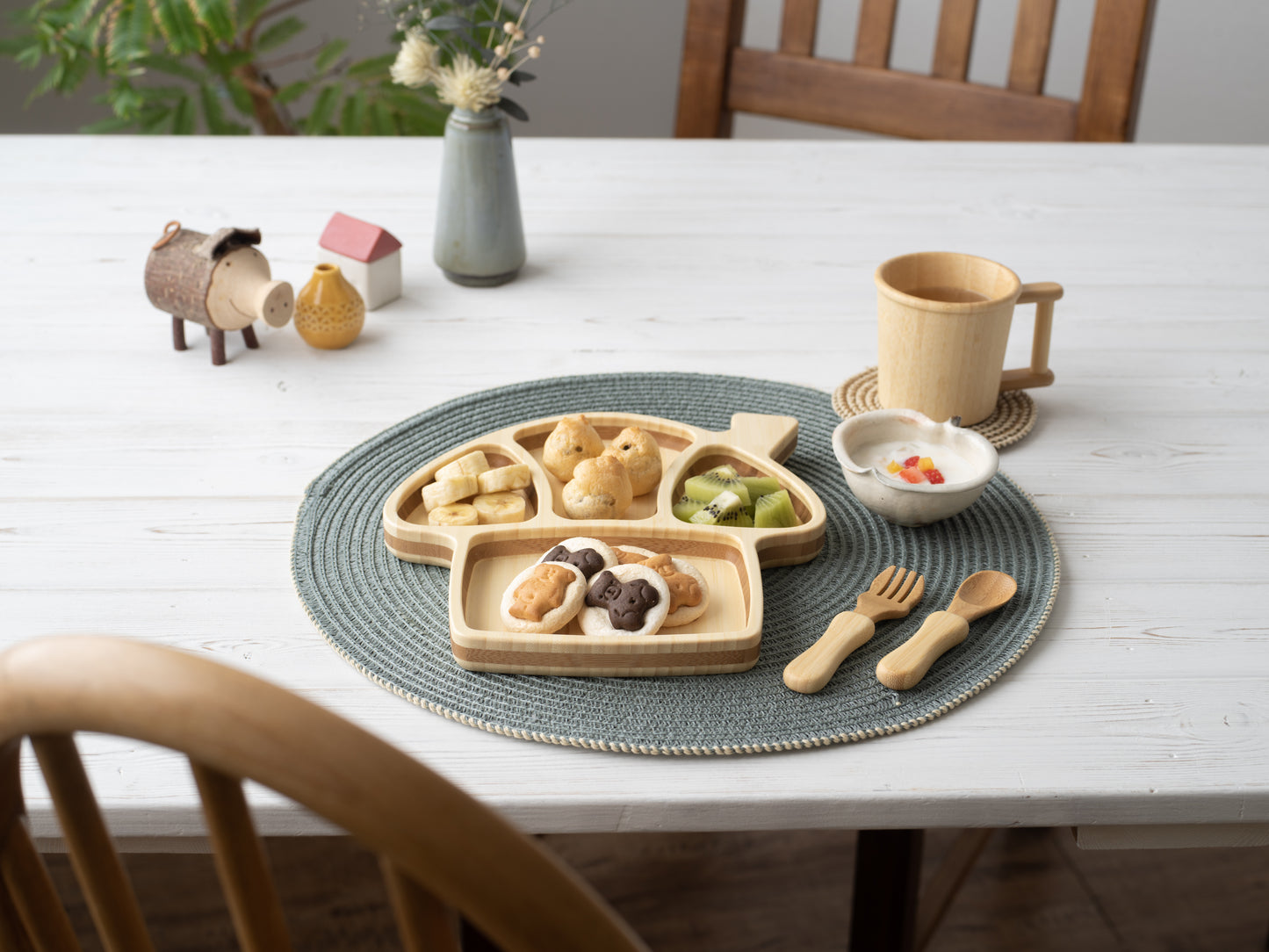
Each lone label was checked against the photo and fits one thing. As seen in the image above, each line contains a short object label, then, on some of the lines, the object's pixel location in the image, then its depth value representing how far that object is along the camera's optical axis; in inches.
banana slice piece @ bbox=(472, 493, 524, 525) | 32.3
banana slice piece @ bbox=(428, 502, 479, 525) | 31.8
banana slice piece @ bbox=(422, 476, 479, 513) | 32.5
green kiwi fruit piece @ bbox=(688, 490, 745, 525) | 32.5
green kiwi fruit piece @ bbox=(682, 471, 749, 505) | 33.3
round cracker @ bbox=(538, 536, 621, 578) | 29.6
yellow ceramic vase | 42.2
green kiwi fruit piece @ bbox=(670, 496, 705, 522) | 33.0
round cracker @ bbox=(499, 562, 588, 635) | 27.6
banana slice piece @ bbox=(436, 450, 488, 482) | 33.0
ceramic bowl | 32.4
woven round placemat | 26.3
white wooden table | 25.4
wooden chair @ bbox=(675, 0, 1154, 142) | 66.6
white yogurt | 34.5
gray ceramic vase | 45.8
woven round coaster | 38.4
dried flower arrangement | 43.0
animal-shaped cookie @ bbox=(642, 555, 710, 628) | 28.6
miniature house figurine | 45.2
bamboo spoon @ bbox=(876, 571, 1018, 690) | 27.5
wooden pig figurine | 40.8
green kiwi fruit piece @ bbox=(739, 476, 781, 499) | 33.9
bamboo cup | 36.6
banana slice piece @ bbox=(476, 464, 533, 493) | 33.3
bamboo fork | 27.3
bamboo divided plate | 27.5
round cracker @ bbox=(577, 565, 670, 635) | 27.7
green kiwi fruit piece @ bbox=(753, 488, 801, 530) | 32.6
